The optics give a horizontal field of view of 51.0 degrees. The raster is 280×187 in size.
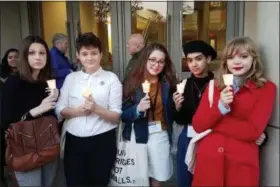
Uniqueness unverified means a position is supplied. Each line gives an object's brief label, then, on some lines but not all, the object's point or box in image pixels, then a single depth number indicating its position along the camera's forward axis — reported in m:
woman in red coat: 2.25
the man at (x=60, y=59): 4.36
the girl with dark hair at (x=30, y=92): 2.71
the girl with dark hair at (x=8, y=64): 4.79
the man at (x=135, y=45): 4.65
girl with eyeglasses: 2.89
